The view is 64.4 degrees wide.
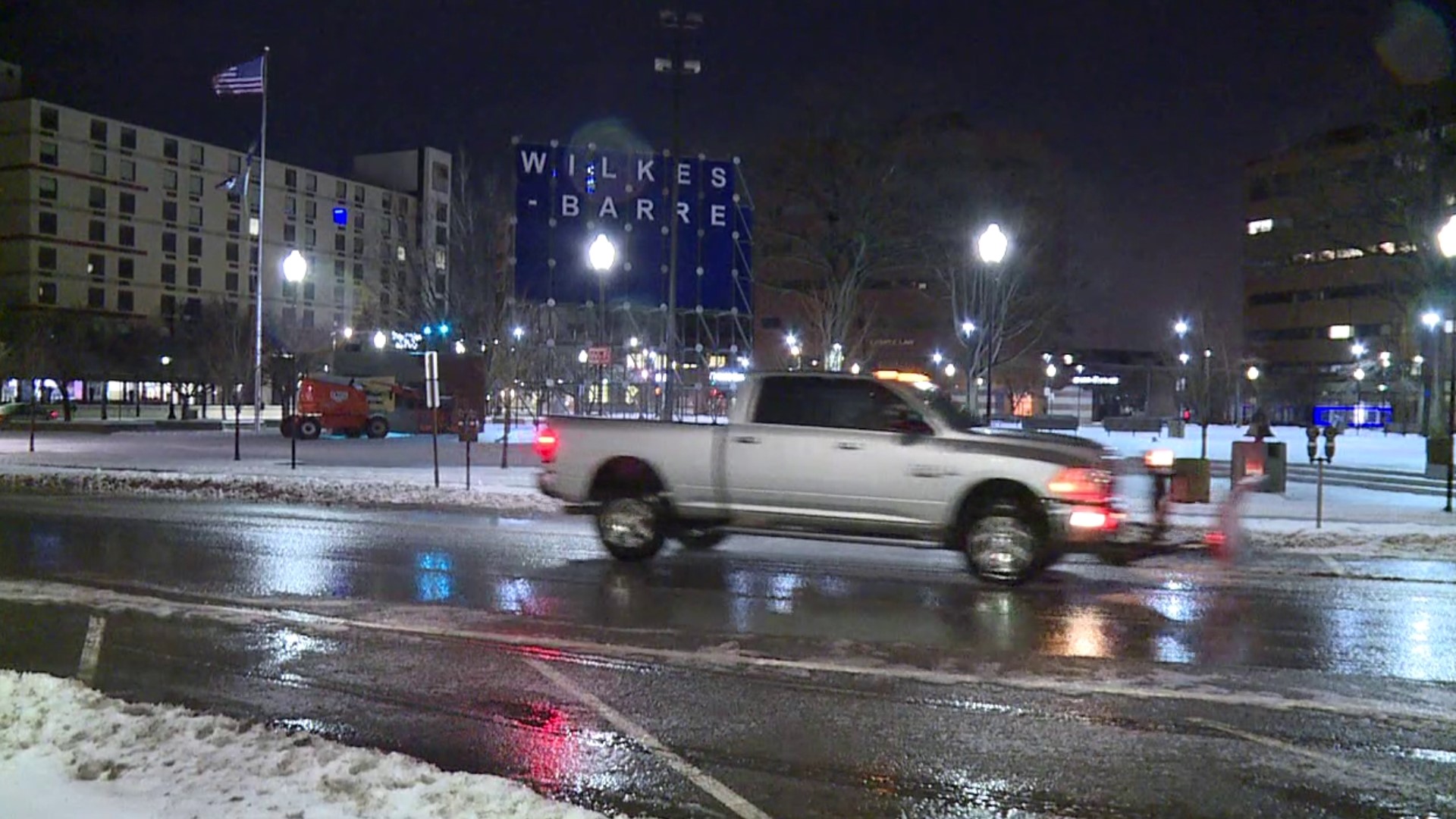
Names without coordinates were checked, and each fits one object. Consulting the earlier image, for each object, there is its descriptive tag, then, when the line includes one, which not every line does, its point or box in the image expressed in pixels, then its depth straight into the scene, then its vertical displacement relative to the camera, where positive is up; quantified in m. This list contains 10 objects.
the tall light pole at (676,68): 21.65 +6.31
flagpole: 36.12 +2.37
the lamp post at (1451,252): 18.81 +2.72
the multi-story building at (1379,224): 34.50 +6.14
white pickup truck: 11.08 -0.75
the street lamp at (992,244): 20.62 +2.86
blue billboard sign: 24.94 +3.84
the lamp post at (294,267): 31.28 +3.40
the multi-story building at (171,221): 85.75 +13.95
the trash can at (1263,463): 21.34 -1.05
